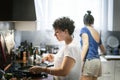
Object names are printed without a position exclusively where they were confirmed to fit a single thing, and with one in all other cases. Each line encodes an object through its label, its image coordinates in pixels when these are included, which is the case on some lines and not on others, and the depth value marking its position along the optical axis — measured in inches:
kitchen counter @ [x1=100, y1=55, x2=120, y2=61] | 107.9
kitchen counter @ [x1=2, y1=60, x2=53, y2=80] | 57.7
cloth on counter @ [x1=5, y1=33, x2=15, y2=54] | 74.9
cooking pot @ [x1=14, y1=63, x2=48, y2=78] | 58.8
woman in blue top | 86.9
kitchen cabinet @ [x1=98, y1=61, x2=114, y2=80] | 106.5
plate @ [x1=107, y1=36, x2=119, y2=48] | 120.7
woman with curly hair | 54.9
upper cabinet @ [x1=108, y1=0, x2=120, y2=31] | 111.5
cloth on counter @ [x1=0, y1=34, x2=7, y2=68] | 65.3
